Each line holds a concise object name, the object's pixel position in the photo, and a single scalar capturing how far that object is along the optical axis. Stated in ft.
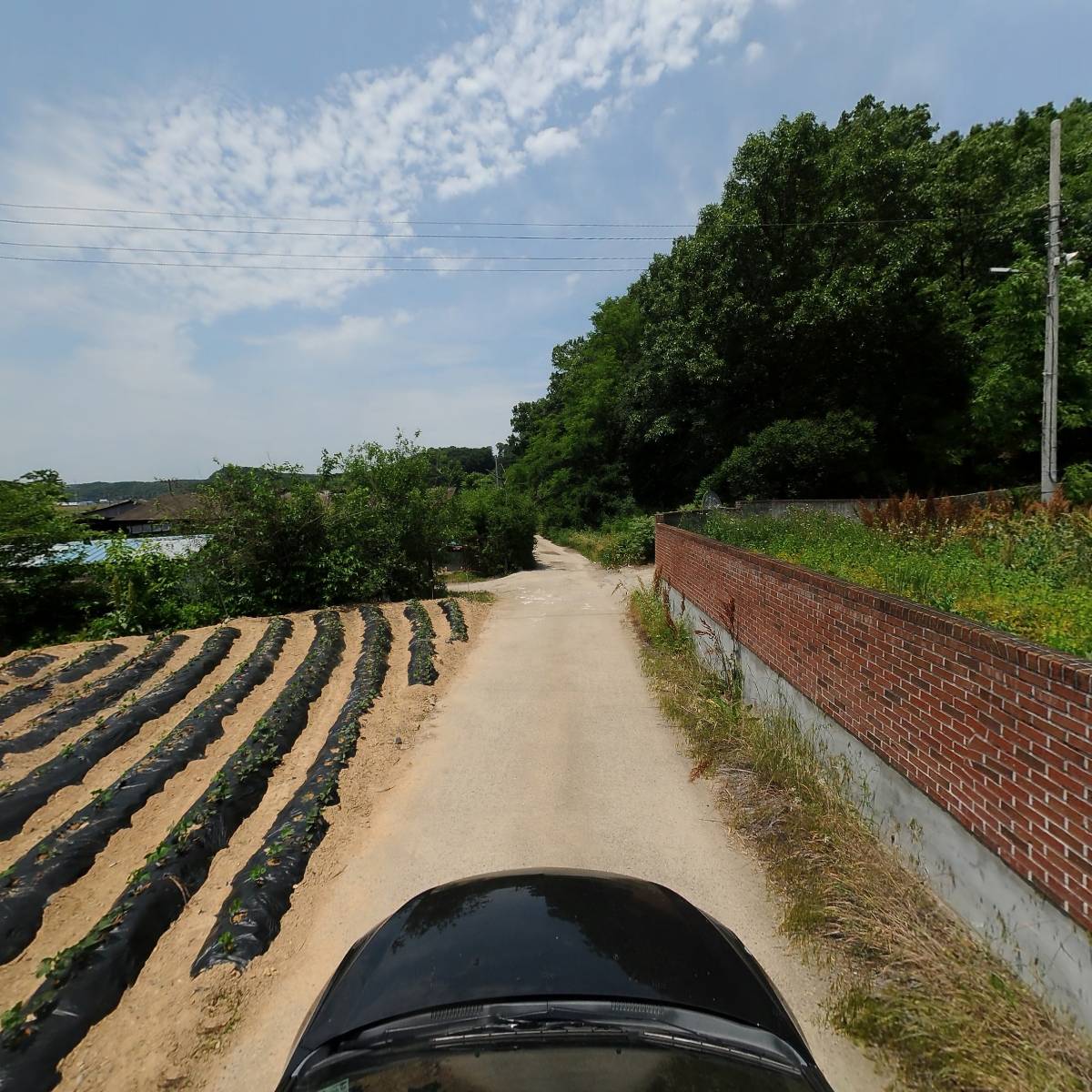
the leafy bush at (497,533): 77.56
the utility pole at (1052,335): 36.83
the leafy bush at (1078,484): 32.73
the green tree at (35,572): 36.91
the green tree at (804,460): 65.21
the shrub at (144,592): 36.94
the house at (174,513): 40.37
